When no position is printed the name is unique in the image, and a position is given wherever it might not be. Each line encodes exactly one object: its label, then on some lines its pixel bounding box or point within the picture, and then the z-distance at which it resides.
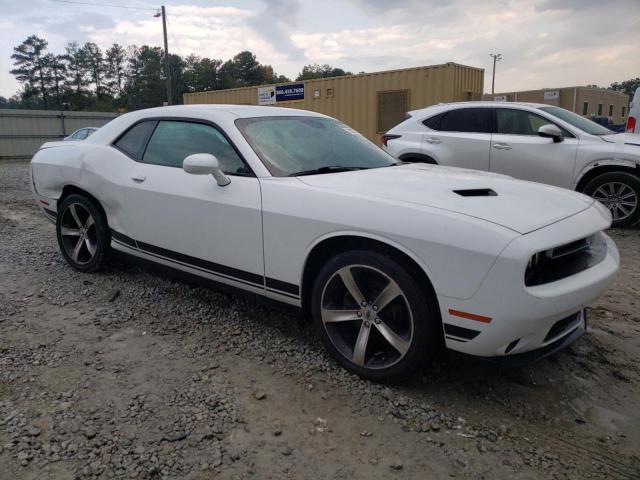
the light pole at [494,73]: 58.34
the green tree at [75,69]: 72.38
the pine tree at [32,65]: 68.75
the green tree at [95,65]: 77.19
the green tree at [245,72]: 78.68
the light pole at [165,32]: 27.42
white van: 8.44
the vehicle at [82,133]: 14.89
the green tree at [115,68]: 80.75
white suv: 6.15
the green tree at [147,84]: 69.31
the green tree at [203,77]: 76.44
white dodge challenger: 2.22
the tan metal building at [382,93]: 12.07
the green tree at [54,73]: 70.12
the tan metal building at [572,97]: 26.94
